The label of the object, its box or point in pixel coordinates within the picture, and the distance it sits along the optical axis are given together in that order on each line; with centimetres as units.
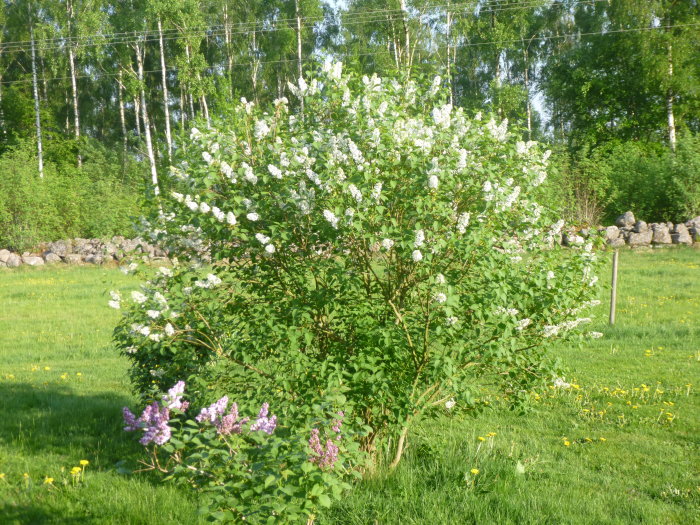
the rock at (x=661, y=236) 2039
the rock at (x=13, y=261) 2020
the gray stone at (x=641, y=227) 2084
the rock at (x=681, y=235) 2012
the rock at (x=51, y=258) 2075
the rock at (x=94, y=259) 2066
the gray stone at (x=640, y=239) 2045
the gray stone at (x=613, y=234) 2074
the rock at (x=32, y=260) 2040
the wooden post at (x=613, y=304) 1012
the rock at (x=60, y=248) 2130
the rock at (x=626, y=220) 2164
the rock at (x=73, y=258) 2075
